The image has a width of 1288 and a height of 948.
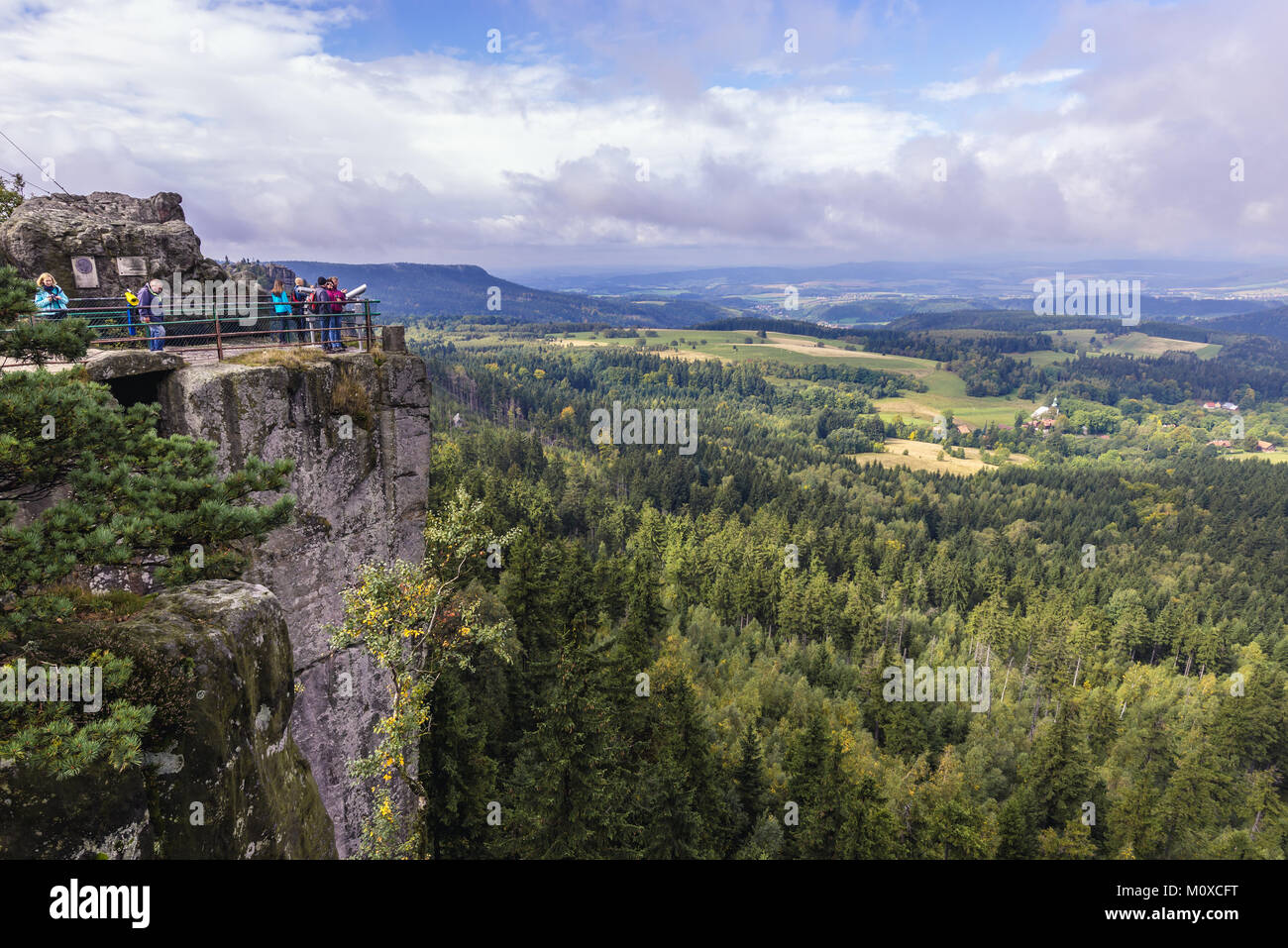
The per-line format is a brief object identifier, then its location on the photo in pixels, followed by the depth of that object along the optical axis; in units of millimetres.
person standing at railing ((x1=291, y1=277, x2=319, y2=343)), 22827
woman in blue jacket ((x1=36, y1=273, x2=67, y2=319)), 15562
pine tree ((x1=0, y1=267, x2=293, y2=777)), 7781
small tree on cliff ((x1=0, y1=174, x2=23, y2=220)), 23936
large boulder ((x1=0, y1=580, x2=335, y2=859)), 7898
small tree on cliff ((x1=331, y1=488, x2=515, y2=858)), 17172
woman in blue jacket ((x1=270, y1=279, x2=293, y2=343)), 20656
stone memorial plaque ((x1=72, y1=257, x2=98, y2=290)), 20906
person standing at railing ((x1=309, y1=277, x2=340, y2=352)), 21677
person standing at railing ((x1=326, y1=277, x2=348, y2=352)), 21733
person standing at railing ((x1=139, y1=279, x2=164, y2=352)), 17984
